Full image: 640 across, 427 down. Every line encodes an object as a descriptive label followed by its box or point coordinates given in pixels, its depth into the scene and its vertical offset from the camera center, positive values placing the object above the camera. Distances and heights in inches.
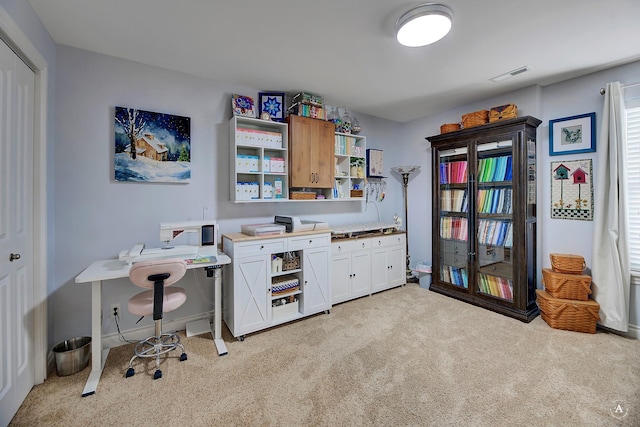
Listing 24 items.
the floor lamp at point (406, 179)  159.9 +20.1
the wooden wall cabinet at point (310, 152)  119.4 +26.9
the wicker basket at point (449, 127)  136.7 +42.5
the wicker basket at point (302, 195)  124.0 +7.7
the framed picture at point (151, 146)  94.5 +23.8
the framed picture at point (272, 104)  119.2 +47.0
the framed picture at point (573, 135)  106.0 +31.0
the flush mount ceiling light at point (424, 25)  68.9 +49.9
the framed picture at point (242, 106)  110.8 +43.7
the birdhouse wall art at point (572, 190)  107.8 +9.0
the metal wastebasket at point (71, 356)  78.5 -42.1
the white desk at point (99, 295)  74.4 -23.6
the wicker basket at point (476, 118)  125.6 +43.2
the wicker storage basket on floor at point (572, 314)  99.9 -38.0
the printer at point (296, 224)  111.7 -5.3
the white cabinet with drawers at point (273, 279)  99.0 -26.9
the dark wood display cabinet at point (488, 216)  114.0 -1.8
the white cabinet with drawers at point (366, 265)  129.5 -27.0
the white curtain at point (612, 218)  95.9 -2.3
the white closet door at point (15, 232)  60.6 -4.7
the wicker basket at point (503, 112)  116.5 +43.0
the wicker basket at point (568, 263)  105.1 -20.1
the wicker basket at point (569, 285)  102.5 -28.1
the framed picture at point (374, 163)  156.4 +28.4
